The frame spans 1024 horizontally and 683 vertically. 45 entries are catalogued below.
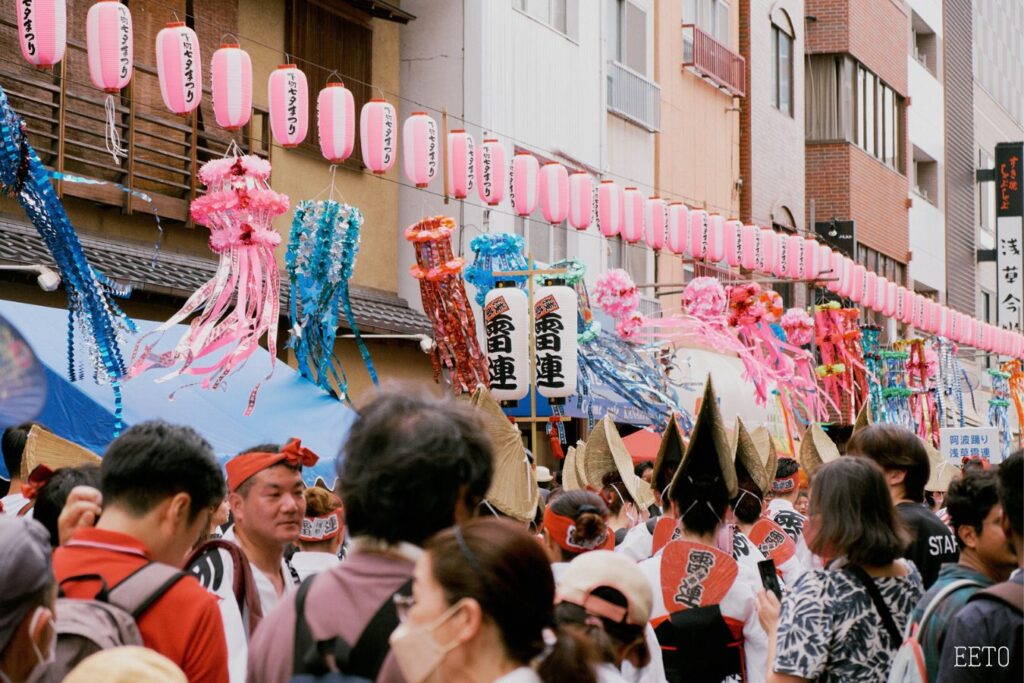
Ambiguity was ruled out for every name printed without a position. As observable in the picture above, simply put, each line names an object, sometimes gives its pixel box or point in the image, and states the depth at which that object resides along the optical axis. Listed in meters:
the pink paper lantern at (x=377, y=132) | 14.44
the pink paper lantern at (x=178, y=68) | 12.12
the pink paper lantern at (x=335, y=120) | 14.00
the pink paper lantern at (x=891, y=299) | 28.20
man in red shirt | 3.76
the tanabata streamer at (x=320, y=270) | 13.41
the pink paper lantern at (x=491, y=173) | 16.39
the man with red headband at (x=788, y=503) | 8.11
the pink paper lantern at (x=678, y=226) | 20.11
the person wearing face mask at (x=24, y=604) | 3.27
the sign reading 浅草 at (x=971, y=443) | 14.68
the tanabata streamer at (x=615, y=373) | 17.89
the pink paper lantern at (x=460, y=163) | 15.82
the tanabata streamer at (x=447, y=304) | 14.56
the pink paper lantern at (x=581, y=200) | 18.20
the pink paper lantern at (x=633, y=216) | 19.17
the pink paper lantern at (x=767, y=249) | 22.61
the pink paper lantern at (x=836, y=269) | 25.12
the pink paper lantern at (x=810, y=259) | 23.95
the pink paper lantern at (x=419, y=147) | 15.34
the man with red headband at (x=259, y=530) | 4.79
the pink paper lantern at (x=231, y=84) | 12.73
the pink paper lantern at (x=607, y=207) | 18.77
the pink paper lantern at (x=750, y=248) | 22.09
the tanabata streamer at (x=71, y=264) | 9.92
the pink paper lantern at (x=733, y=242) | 21.64
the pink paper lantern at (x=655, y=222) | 19.72
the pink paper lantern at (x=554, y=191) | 17.77
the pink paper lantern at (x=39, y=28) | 10.76
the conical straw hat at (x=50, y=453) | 7.07
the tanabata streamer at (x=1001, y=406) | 31.68
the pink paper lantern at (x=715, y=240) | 21.09
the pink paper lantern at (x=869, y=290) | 27.03
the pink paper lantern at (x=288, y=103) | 13.43
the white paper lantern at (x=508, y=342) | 14.58
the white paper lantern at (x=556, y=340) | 15.07
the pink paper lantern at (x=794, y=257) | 23.52
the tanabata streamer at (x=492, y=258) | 15.93
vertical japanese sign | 35.81
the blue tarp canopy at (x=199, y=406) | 10.82
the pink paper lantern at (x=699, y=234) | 20.70
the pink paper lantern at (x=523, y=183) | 17.19
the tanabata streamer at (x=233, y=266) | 12.10
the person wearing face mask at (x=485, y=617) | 3.01
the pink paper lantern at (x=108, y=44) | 11.50
